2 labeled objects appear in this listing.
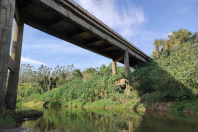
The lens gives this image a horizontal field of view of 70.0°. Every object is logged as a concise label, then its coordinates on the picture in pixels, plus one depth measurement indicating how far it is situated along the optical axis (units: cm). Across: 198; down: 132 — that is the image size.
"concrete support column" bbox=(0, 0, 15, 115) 546
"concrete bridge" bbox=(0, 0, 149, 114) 571
